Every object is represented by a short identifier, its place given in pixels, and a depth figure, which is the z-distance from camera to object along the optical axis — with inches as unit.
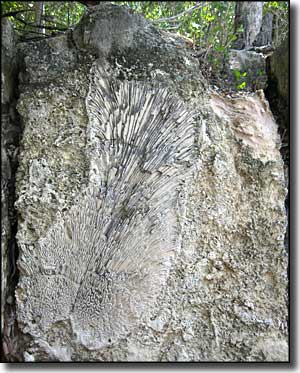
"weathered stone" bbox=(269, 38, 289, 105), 53.8
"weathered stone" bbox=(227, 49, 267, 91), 56.9
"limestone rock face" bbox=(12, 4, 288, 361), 47.2
